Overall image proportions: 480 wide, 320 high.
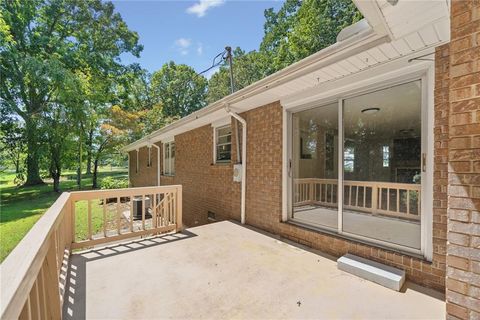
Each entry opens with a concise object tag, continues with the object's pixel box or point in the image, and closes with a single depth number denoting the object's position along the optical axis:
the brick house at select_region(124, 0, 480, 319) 1.50
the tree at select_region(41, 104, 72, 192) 12.67
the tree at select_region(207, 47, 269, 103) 19.69
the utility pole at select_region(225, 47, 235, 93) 8.28
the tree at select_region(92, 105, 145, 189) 16.94
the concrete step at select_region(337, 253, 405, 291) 2.45
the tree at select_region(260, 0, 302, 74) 16.19
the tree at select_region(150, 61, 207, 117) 27.97
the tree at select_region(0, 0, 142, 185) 12.25
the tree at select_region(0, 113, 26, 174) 13.30
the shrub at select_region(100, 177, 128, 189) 13.26
